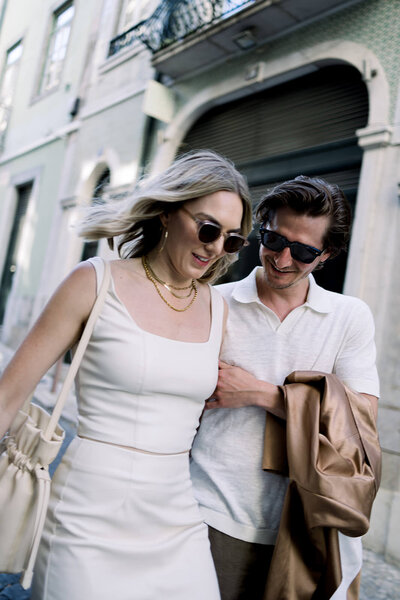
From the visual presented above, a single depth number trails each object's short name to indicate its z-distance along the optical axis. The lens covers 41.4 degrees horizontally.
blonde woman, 1.60
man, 1.92
